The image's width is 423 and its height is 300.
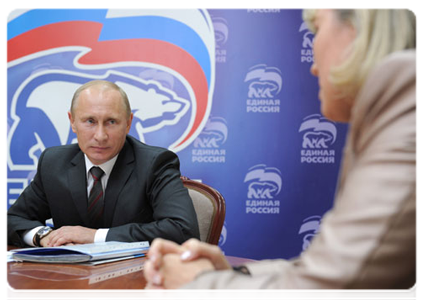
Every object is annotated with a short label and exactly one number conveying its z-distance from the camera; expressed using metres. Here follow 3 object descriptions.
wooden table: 1.30
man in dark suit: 2.50
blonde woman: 0.62
